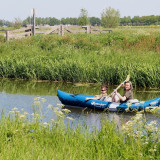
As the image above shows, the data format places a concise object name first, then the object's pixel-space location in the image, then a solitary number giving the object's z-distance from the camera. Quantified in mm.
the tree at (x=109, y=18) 88825
